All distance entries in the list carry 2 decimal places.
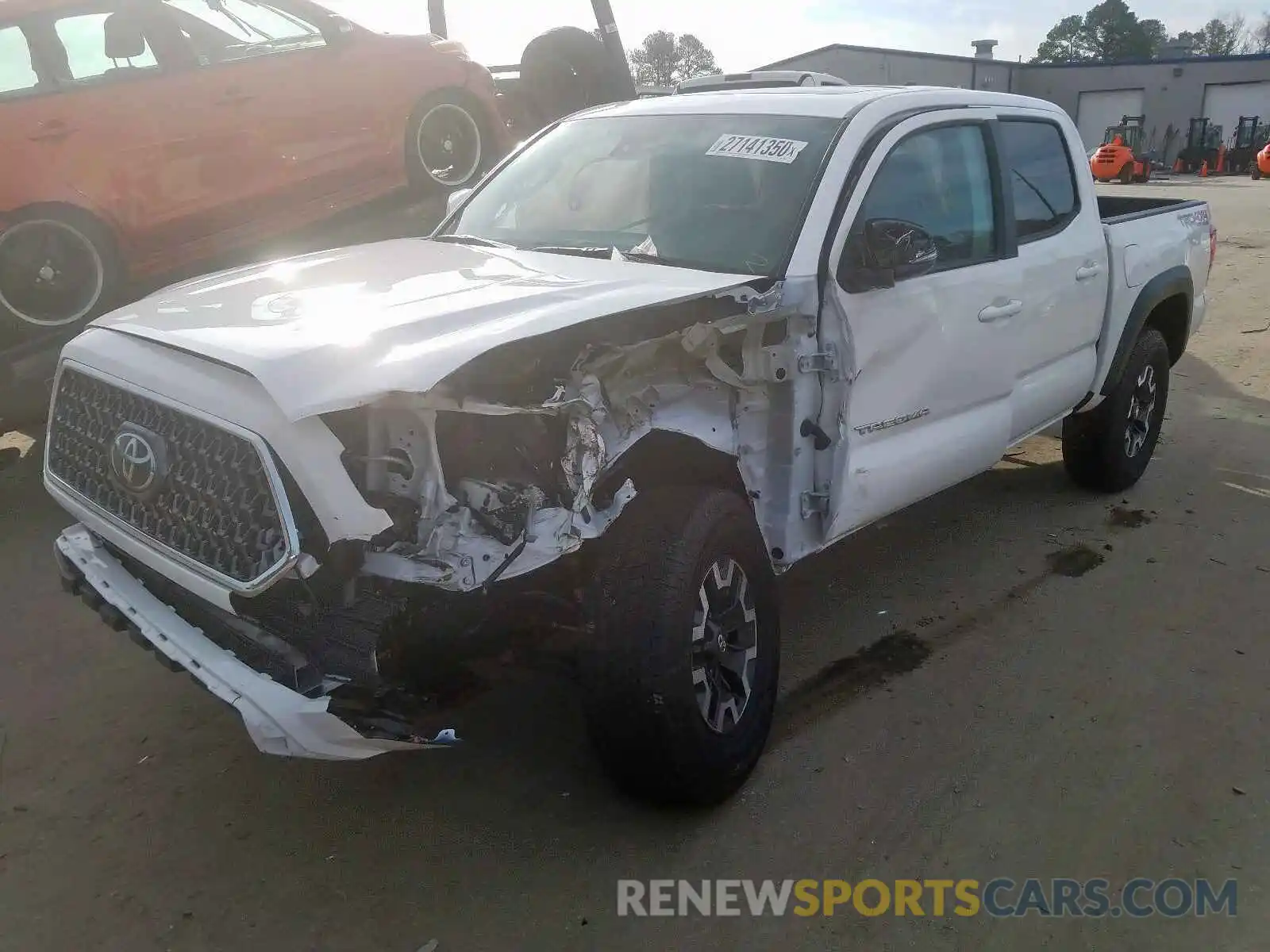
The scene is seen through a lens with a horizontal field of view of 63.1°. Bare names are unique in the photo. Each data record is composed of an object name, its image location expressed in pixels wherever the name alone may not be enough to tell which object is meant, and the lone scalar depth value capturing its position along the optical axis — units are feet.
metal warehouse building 125.18
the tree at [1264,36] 279.08
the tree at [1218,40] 273.75
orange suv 18.04
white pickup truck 7.80
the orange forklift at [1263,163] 98.43
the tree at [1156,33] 225.35
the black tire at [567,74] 28.71
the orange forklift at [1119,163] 94.58
